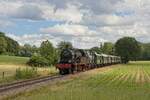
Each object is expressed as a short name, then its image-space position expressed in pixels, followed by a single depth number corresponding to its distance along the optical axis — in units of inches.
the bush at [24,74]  1843.9
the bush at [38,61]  3943.4
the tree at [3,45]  6559.1
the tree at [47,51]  4122.5
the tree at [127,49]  7217.5
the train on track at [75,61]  2267.5
